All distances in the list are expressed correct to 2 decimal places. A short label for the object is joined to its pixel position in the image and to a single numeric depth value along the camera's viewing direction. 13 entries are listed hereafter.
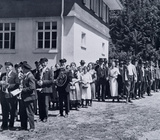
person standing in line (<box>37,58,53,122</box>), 9.92
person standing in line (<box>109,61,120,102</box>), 15.73
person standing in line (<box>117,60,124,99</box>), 16.13
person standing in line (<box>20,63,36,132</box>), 8.48
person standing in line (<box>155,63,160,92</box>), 22.16
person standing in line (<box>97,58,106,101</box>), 16.00
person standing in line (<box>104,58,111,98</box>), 15.99
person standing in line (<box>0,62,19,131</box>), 8.77
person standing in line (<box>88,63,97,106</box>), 14.46
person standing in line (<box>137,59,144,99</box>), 17.12
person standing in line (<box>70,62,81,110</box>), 12.63
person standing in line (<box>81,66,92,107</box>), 13.68
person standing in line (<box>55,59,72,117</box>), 10.80
